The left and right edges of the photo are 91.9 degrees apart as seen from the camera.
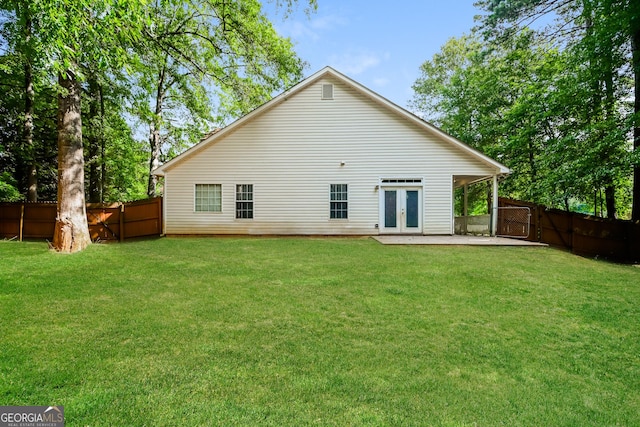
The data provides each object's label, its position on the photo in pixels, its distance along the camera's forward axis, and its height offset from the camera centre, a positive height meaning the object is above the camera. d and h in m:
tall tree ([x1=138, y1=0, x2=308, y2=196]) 11.70 +6.80
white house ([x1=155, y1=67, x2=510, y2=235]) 13.16 +1.76
